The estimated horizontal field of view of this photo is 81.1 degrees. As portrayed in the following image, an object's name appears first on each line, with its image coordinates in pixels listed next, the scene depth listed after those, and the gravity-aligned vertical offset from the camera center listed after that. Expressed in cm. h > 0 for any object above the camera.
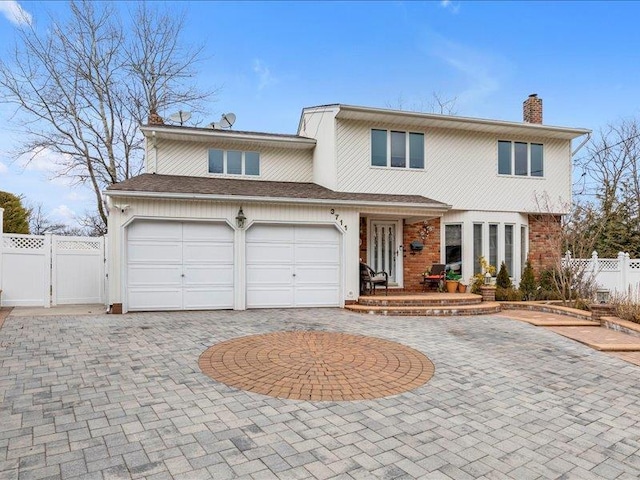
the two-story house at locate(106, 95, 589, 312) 957 +110
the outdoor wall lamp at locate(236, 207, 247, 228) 980 +66
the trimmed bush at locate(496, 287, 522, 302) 1188 -164
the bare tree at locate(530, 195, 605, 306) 1128 -22
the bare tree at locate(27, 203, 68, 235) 2770 +159
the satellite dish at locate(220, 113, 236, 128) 1430 +476
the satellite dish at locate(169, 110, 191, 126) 1422 +484
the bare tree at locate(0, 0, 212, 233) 1602 +740
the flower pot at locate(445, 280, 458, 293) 1286 -146
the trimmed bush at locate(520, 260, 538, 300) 1215 -137
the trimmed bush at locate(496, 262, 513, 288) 1230 -117
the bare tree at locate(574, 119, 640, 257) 1772 +338
